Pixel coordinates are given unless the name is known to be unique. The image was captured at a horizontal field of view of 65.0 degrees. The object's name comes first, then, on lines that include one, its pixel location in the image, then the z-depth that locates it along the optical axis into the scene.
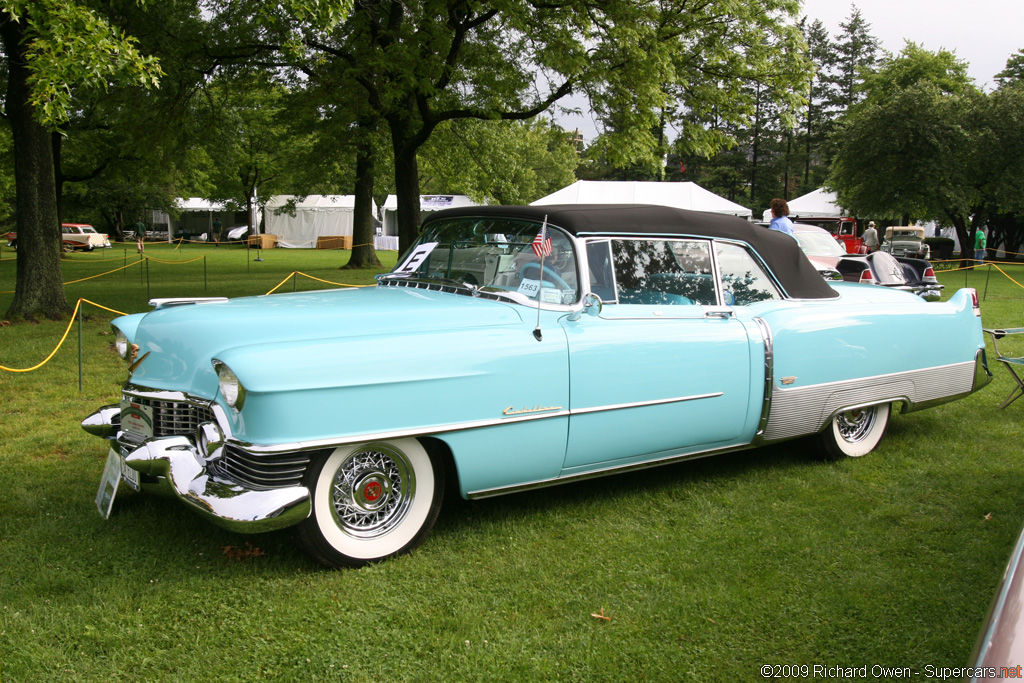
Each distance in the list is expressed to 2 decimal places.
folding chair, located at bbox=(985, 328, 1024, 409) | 5.95
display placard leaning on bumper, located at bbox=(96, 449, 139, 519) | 3.62
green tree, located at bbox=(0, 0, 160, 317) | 7.04
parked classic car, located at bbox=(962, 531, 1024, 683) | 1.51
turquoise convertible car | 3.23
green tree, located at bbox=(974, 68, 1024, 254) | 27.19
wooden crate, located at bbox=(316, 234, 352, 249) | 43.56
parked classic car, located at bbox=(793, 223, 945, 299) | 8.86
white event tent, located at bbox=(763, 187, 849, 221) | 35.84
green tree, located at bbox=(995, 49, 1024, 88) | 45.47
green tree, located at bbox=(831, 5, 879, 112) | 59.34
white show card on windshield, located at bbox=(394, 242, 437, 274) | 4.77
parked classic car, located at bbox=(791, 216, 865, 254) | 37.12
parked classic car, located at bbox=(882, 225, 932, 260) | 28.52
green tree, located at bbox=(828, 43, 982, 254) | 27.84
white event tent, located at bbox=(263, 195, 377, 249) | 44.47
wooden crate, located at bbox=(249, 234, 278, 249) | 41.56
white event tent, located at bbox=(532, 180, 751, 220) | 25.00
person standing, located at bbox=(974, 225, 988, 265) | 28.97
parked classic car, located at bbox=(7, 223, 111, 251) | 39.69
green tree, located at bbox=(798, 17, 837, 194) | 58.72
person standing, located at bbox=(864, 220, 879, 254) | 25.92
